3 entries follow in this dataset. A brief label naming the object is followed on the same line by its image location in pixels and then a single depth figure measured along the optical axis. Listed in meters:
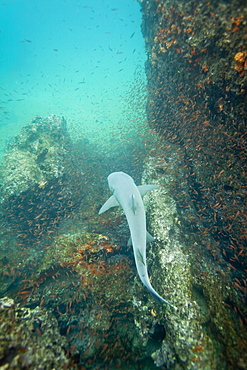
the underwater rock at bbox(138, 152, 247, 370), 3.05
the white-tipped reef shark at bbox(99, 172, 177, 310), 3.23
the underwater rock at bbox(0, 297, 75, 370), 2.36
